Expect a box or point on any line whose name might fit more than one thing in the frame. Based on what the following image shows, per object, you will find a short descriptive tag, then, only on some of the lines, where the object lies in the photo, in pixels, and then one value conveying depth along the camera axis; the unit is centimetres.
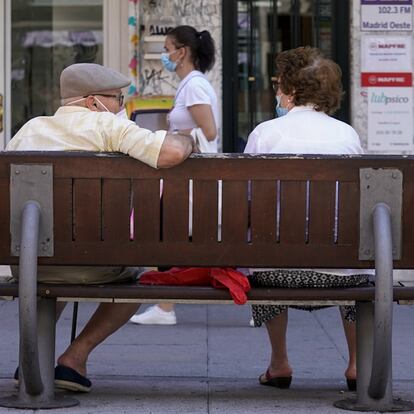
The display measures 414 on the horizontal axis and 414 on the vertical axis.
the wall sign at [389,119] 1839
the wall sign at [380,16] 1834
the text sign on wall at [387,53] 1833
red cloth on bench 975
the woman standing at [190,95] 1504
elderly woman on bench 1062
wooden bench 973
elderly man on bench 970
